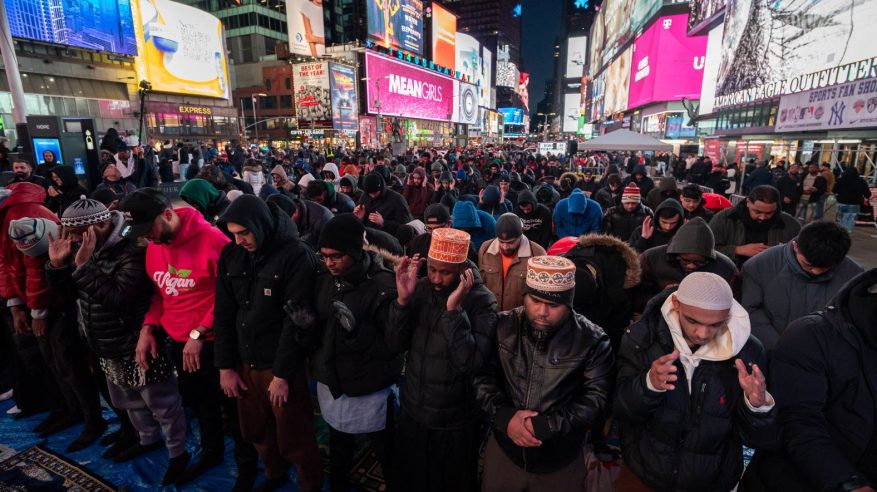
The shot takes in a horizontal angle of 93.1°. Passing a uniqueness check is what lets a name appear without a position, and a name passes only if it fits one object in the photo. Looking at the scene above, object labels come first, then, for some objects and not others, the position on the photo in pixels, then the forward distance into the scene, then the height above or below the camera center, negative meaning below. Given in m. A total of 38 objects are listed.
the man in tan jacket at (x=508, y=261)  4.01 -1.09
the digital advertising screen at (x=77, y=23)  27.92 +9.12
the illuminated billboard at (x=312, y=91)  51.53 +7.17
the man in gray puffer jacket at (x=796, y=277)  2.75 -0.89
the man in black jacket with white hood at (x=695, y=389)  2.03 -1.18
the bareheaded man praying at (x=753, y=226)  4.37 -0.80
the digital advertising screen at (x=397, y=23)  61.59 +19.86
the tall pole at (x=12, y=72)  11.62 +2.17
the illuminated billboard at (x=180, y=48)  38.34 +9.76
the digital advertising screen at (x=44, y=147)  11.23 +0.04
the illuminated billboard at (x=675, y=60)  40.56 +8.73
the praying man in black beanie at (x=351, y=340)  2.85 -1.33
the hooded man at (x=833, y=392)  1.92 -1.14
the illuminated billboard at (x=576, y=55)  145.25 +32.45
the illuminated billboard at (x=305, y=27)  48.34 +14.37
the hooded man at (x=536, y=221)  6.16 -1.03
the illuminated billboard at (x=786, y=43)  15.09 +4.86
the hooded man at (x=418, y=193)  9.05 -0.94
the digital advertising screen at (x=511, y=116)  151.80 +12.42
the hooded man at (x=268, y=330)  2.97 -1.31
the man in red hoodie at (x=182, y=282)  3.15 -1.05
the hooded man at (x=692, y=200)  5.59 -0.65
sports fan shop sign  13.71 +1.64
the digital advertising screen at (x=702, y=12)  31.81 +11.03
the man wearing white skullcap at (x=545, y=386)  2.31 -1.34
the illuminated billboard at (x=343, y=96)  52.36 +6.82
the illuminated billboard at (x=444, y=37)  81.69 +22.64
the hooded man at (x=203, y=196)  5.20 -0.58
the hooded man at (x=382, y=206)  6.66 -0.90
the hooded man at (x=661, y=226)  4.63 -0.83
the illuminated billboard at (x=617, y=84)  56.66 +9.68
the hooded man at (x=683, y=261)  3.29 -0.92
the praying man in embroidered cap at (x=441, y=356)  2.57 -1.29
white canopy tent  16.20 +0.34
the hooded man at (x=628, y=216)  5.96 -0.93
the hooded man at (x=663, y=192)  7.04 -0.70
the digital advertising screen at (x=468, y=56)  96.62 +22.07
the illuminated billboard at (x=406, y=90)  60.22 +9.73
